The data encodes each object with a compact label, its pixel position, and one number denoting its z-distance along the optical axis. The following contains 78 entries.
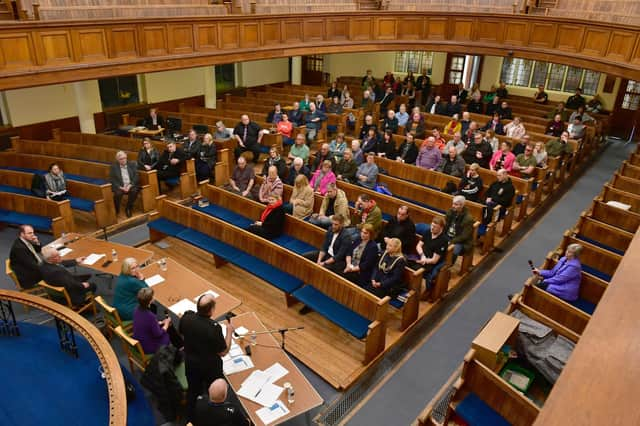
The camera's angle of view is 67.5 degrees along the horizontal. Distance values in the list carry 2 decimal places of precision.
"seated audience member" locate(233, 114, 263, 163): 10.16
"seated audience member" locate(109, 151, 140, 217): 8.08
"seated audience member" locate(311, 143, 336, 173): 8.58
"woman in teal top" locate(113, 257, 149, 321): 4.77
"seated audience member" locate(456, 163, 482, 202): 7.67
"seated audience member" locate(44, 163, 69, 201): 7.71
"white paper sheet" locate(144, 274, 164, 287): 5.35
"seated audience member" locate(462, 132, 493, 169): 9.07
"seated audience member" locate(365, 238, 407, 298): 5.35
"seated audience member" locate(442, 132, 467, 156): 9.25
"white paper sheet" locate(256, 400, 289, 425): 3.62
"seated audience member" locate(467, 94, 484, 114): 12.75
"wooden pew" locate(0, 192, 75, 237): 7.11
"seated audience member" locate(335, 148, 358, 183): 8.30
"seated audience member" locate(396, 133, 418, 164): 9.34
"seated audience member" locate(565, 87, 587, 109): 13.14
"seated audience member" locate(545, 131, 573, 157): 9.48
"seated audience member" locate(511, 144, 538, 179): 8.60
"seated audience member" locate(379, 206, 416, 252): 6.18
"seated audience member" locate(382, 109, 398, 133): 11.04
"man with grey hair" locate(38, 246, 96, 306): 5.33
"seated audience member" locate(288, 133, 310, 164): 9.11
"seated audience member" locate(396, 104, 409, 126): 11.36
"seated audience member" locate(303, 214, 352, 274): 5.85
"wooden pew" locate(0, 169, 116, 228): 7.64
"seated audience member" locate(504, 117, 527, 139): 10.34
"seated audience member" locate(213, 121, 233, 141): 10.23
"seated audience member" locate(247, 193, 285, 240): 6.75
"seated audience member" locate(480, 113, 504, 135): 10.63
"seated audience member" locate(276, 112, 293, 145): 10.65
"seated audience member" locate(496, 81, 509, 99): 13.89
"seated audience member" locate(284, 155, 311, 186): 8.08
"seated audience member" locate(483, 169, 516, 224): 7.41
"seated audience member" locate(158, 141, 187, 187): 8.84
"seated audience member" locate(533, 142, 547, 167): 8.78
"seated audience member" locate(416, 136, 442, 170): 8.85
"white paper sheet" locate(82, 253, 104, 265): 5.82
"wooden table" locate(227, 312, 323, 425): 3.73
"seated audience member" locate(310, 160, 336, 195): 7.76
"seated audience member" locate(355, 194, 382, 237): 6.46
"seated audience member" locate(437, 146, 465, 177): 8.40
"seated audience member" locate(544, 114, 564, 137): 10.94
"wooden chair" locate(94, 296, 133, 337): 4.70
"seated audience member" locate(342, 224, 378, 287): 5.57
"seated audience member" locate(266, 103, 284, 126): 11.20
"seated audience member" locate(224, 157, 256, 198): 8.26
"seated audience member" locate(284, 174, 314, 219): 7.21
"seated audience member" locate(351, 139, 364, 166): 8.76
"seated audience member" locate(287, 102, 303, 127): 11.39
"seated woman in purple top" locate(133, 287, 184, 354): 4.21
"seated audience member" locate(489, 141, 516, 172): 8.71
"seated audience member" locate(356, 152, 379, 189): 8.23
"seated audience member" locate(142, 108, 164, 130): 11.16
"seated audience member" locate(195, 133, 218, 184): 9.23
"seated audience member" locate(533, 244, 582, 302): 5.25
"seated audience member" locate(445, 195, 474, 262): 6.42
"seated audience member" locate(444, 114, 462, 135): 10.79
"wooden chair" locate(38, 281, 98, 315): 5.29
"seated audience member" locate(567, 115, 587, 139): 10.57
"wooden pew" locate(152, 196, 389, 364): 4.96
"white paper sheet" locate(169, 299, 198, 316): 4.84
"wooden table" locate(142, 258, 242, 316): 5.02
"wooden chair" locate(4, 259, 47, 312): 5.63
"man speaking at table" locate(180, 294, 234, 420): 3.76
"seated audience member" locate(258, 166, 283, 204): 7.56
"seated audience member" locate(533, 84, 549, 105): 13.87
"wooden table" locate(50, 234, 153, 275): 5.74
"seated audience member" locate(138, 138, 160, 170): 8.85
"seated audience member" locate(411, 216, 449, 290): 5.86
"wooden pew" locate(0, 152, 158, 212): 8.34
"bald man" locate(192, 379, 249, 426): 3.21
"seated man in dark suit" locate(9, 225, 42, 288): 5.55
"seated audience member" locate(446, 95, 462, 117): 12.43
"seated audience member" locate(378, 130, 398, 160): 9.70
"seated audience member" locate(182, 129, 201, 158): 9.24
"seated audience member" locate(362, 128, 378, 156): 9.77
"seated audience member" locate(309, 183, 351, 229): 6.80
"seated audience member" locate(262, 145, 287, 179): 8.48
